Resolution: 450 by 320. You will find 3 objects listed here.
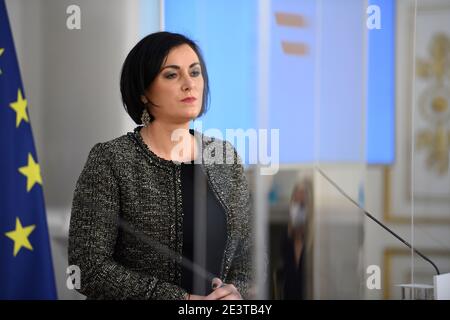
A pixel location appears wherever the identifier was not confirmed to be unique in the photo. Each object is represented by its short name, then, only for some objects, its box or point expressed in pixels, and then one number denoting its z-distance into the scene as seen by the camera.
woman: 5.88
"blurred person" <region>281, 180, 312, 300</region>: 5.94
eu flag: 5.99
